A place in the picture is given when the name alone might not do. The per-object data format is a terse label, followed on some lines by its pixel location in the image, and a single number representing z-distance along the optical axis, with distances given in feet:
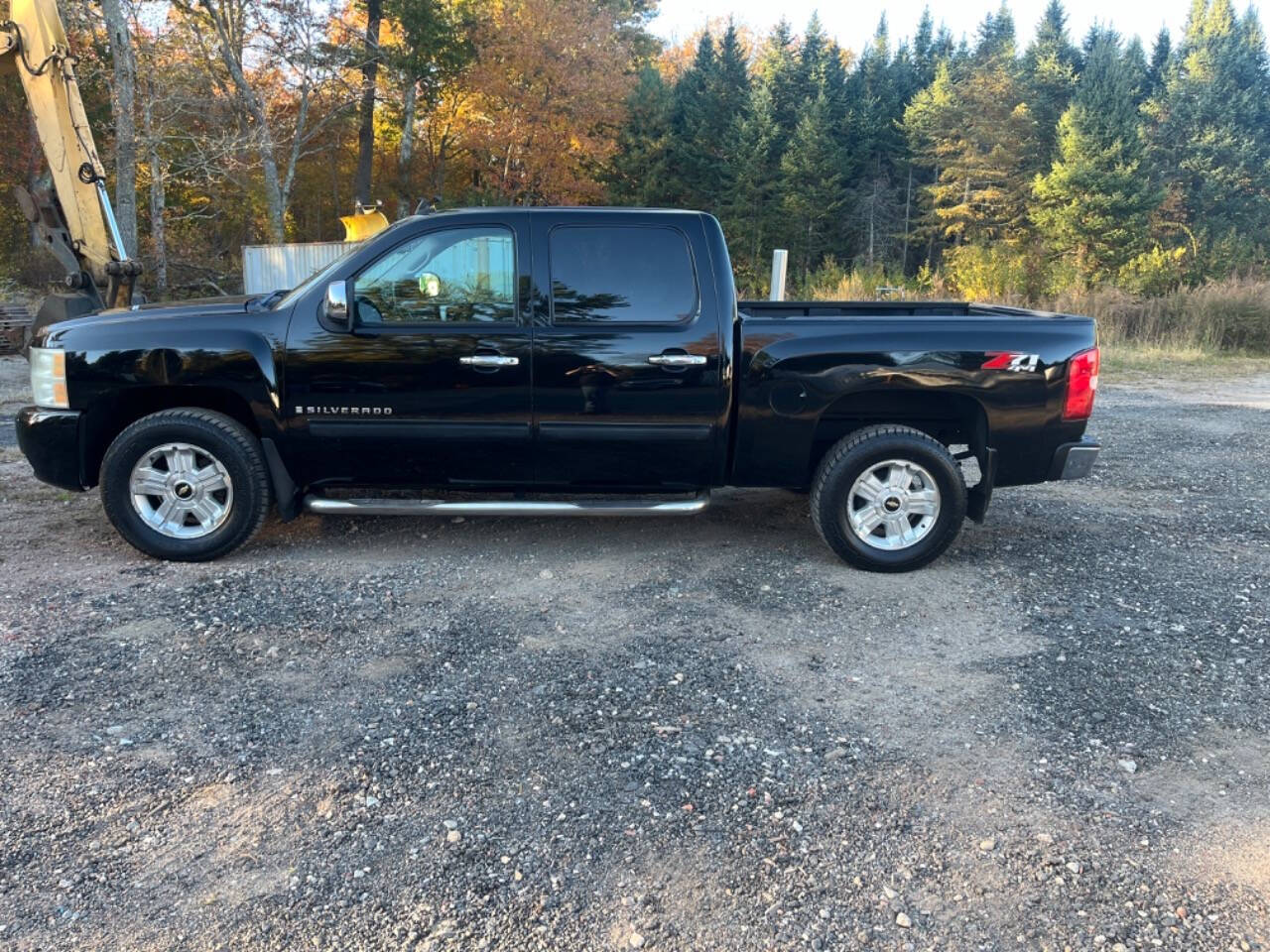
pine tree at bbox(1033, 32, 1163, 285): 121.90
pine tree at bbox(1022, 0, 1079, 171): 147.23
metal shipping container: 65.26
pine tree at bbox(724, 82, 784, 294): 144.97
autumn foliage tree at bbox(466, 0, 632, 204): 101.14
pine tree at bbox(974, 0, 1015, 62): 188.85
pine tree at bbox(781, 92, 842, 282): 144.97
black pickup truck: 16.88
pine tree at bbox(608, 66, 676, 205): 133.90
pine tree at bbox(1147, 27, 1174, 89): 183.74
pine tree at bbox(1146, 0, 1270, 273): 145.69
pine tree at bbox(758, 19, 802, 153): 159.02
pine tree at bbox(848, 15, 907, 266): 151.94
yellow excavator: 34.06
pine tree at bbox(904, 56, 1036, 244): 143.33
